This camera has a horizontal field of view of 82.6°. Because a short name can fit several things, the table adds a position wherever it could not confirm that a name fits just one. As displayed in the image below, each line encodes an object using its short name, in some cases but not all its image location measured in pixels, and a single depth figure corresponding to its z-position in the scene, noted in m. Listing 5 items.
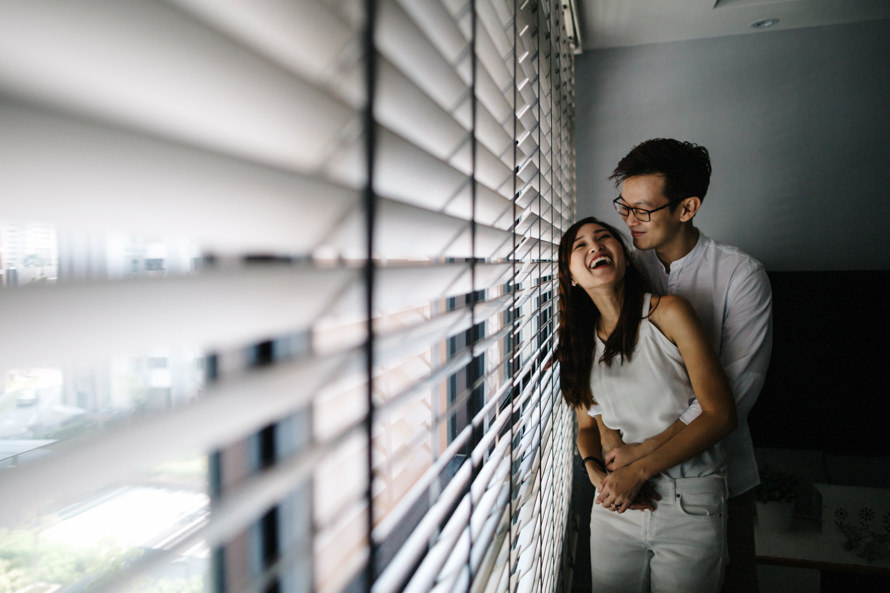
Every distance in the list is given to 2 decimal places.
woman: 1.35
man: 1.58
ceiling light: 2.70
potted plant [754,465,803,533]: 2.17
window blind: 0.18
